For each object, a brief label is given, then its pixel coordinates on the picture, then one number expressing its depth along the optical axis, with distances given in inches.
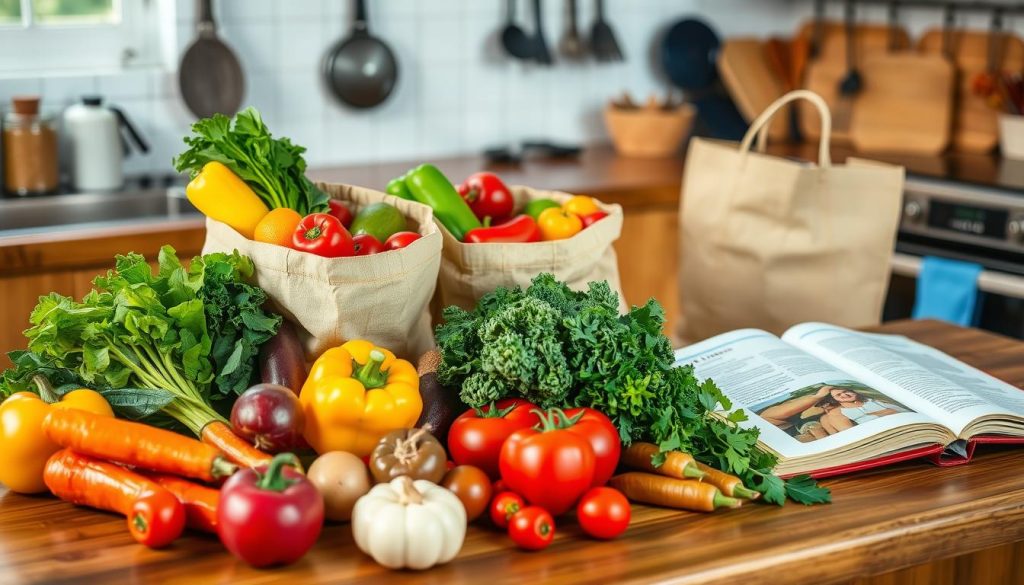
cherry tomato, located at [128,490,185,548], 44.8
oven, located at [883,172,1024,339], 110.3
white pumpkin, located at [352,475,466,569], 42.7
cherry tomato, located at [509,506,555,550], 45.2
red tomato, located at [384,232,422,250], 57.3
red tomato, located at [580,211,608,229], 65.9
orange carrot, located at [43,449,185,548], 44.9
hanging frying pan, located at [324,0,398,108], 130.1
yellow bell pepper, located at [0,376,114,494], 49.4
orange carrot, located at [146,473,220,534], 45.9
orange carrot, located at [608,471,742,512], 48.9
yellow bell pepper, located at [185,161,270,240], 58.6
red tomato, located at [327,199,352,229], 63.9
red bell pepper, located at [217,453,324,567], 41.9
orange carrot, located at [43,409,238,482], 47.6
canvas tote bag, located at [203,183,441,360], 53.6
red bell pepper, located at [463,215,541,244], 63.4
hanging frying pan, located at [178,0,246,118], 121.4
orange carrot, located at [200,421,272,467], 48.0
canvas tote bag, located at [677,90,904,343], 84.6
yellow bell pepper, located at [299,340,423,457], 49.2
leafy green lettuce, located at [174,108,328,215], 60.4
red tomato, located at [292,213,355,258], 54.6
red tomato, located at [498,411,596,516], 45.8
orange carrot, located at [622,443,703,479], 49.7
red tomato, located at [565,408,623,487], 48.0
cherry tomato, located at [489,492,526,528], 46.4
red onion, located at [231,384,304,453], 47.6
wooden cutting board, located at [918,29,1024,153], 133.7
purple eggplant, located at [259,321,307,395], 53.2
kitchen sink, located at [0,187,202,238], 112.3
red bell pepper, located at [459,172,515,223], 69.2
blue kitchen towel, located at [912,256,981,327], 110.8
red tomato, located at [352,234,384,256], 56.8
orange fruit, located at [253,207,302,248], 57.0
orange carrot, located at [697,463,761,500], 49.5
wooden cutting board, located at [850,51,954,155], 136.0
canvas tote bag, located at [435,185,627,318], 60.7
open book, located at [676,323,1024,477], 54.4
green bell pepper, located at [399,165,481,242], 65.7
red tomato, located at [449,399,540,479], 49.3
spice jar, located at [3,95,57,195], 111.4
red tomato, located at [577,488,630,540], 46.2
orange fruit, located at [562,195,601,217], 66.8
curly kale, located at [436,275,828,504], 50.0
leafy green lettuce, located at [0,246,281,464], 51.9
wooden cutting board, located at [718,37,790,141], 147.1
